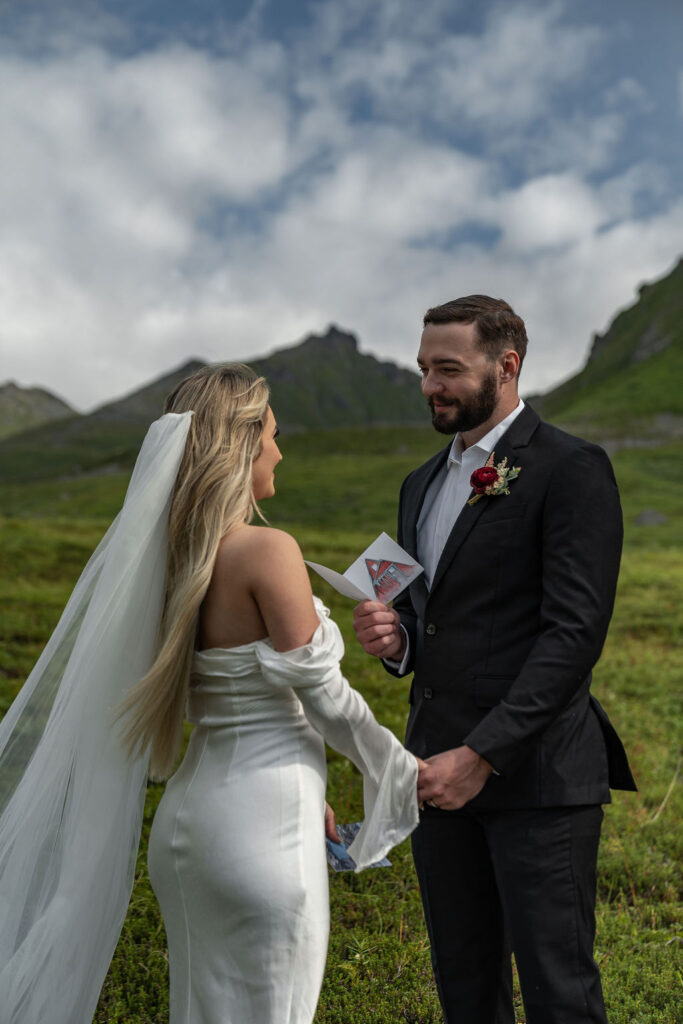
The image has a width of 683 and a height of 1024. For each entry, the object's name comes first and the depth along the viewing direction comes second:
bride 3.22
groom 3.47
